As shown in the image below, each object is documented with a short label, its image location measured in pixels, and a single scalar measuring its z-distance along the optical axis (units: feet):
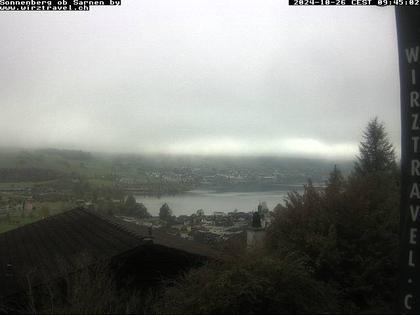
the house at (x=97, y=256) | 37.30
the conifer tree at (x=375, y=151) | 90.54
